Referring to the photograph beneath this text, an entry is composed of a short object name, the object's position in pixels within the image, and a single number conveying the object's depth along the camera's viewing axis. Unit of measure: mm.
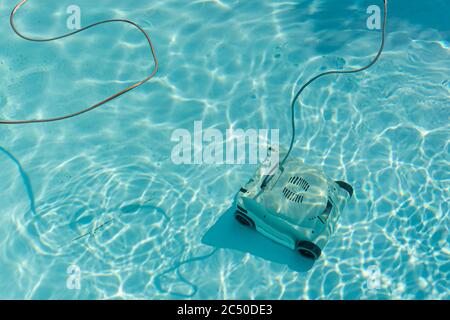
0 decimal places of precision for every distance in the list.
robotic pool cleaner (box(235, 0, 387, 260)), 3643
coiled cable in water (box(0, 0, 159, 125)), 4675
